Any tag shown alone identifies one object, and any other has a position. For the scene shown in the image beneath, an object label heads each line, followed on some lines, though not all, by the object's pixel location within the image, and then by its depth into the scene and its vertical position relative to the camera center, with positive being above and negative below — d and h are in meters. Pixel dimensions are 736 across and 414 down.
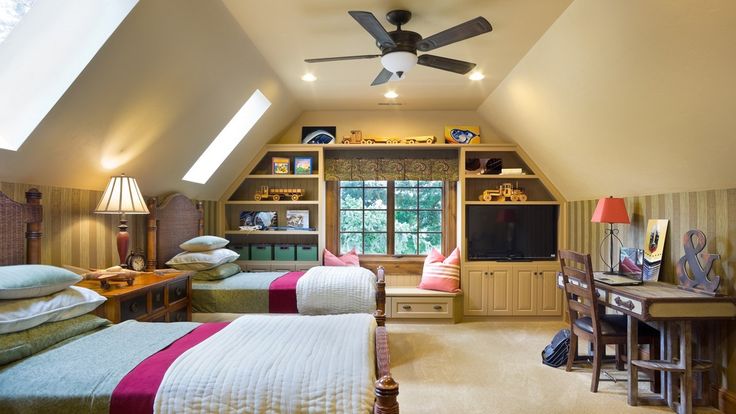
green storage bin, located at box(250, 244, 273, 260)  5.09 -0.53
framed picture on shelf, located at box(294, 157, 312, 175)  5.10 +0.55
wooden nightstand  2.22 -0.56
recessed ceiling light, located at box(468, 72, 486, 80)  3.77 +1.27
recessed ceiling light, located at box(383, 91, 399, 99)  4.43 +1.29
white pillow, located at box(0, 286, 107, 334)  1.64 -0.44
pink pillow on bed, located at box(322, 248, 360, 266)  5.00 -0.64
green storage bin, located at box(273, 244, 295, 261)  5.06 -0.54
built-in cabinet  4.86 -0.98
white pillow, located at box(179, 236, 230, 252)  3.75 -0.33
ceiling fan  2.21 +1.01
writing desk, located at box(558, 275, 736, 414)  2.55 -0.70
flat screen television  4.94 -0.28
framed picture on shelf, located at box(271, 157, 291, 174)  5.08 +0.55
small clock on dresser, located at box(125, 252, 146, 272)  3.18 -0.42
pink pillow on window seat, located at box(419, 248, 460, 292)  4.80 -0.79
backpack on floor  3.49 -1.27
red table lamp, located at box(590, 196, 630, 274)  3.50 -0.03
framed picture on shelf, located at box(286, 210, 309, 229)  5.18 -0.13
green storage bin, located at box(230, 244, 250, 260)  5.09 -0.54
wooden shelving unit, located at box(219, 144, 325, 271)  5.01 +0.09
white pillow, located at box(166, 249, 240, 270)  3.65 -0.47
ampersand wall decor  2.59 -0.41
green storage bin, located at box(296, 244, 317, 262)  5.04 -0.55
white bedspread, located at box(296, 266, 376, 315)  3.29 -0.72
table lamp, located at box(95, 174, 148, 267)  2.70 +0.05
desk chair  2.98 -0.91
